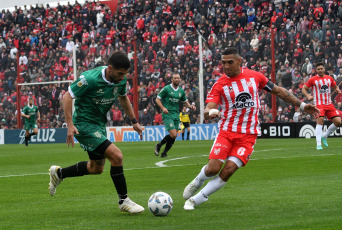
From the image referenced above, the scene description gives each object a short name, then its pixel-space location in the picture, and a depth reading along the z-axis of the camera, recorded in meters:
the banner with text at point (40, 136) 36.97
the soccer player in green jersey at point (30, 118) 33.72
